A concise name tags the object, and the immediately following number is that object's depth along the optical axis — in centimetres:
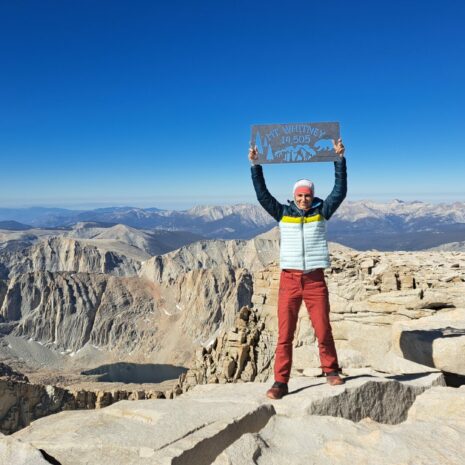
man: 758
